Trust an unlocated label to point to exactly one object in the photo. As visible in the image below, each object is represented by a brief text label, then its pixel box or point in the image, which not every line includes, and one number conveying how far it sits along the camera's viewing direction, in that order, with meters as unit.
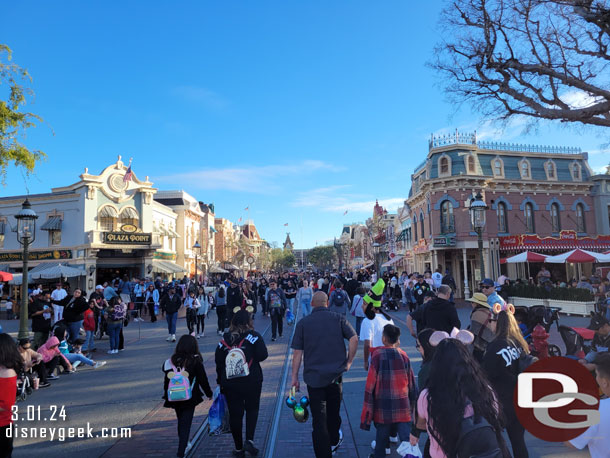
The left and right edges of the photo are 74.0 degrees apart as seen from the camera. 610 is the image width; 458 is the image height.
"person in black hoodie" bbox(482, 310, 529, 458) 3.72
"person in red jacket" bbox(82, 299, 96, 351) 11.07
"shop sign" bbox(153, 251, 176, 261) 35.28
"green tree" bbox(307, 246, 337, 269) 111.00
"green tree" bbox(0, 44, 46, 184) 10.34
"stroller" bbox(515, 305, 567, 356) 7.61
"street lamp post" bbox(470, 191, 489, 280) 12.90
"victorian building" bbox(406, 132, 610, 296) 28.47
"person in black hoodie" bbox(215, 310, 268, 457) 4.65
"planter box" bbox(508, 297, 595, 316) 15.62
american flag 31.73
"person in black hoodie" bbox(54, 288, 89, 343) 10.17
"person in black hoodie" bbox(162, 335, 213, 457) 4.60
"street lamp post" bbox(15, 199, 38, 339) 10.98
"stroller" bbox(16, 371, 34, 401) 7.18
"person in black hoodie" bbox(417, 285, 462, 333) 5.83
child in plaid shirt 4.00
